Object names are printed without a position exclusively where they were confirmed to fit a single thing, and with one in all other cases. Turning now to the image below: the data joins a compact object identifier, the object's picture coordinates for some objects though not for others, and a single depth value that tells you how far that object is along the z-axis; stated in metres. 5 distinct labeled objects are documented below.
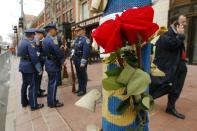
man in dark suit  2.07
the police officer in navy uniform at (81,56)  3.24
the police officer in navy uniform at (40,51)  3.51
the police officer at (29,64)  2.85
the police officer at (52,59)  2.81
